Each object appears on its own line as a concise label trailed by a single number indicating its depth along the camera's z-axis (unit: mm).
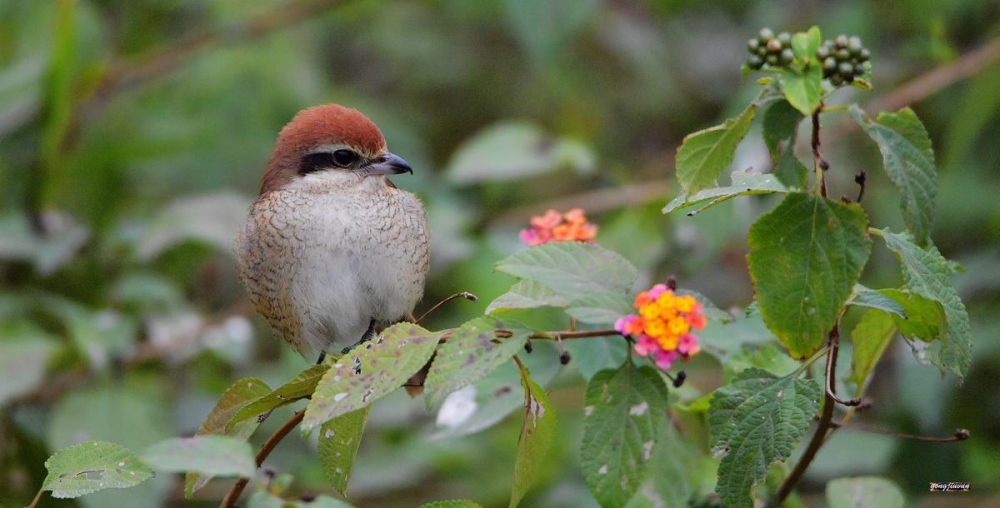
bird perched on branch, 3665
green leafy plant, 3541
